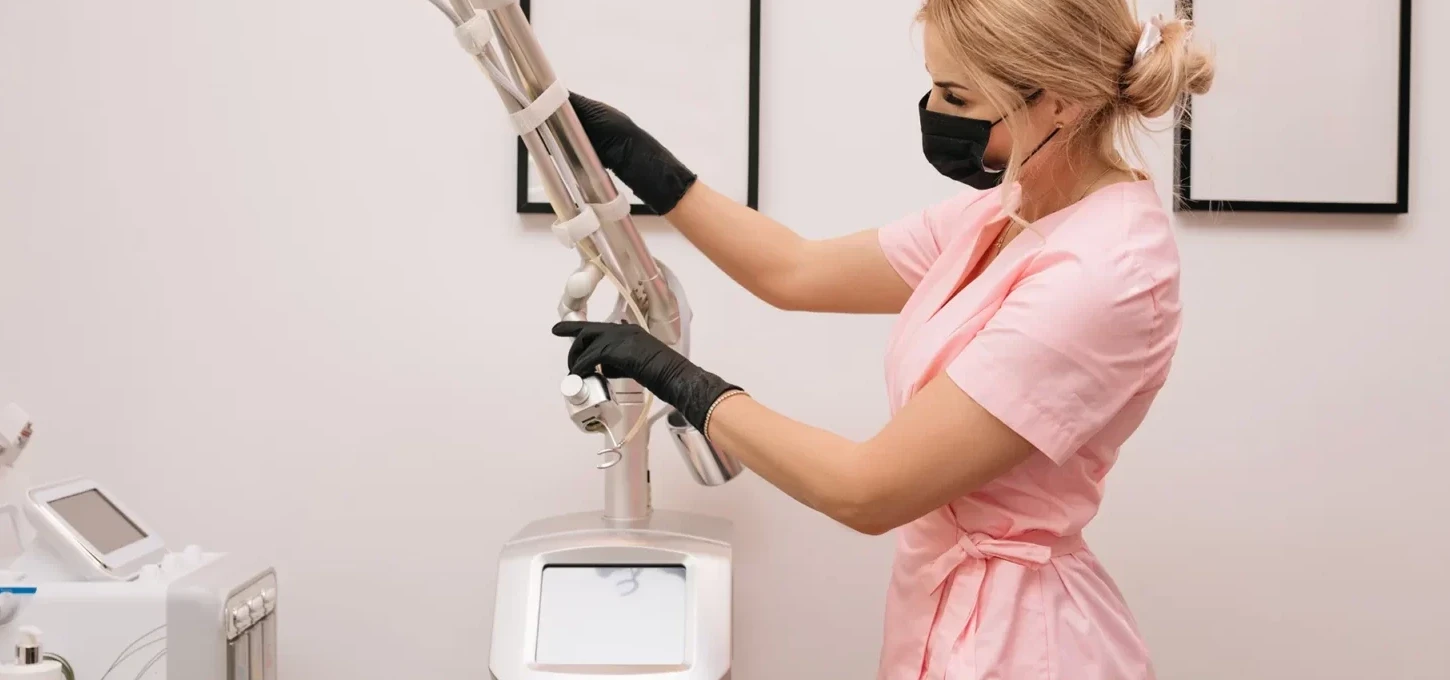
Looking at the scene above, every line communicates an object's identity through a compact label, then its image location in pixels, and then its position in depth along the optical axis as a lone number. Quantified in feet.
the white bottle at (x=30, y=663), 3.45
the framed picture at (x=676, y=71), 4.81
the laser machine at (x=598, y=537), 3.59
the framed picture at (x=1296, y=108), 5.00
